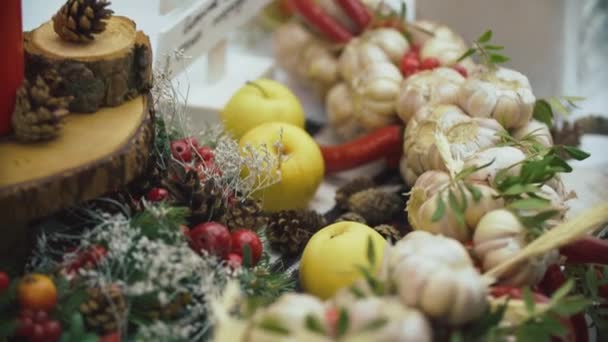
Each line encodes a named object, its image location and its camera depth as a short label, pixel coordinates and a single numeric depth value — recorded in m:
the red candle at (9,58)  0.86
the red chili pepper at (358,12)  1.54
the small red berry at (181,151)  1.07
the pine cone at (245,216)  1.02
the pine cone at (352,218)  1.18
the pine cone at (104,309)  0.81
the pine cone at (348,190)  1.27
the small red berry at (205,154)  1.09
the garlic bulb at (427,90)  1.20
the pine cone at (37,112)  0.86
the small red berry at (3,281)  0.80
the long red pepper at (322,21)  1.54
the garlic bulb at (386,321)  0.68
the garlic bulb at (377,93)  1.34
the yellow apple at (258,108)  1.34
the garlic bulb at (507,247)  0.85
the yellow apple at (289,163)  1.20
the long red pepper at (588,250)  0.92
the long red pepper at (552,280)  0.93
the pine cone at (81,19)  0.95
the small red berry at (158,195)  0.96
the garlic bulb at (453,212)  0.89
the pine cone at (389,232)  1.09
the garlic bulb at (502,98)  1.10
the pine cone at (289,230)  1.11
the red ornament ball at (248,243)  0.95
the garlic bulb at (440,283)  0.72
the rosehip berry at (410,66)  1.38
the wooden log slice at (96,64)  0.92
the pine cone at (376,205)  1.20
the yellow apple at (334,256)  0.95
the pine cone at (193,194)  0.97
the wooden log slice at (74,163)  0.81
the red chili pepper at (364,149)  1.34
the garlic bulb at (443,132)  1.05
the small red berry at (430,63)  1.36
